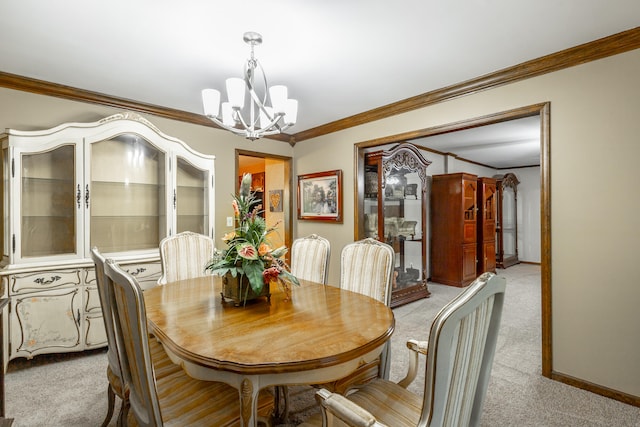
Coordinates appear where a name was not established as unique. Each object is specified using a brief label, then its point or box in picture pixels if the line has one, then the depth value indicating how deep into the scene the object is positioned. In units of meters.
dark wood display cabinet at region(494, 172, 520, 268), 7.09
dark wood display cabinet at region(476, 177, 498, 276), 5.98
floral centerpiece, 1.69
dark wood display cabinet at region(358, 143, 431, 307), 4.13
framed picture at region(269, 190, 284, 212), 5.35
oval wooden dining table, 1.15
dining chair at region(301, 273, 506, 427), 0.79
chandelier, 2.09
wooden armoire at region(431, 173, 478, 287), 5.30
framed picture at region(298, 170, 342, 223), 4.05
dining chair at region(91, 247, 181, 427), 1.42
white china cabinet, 2.53
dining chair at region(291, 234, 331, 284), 2.63
